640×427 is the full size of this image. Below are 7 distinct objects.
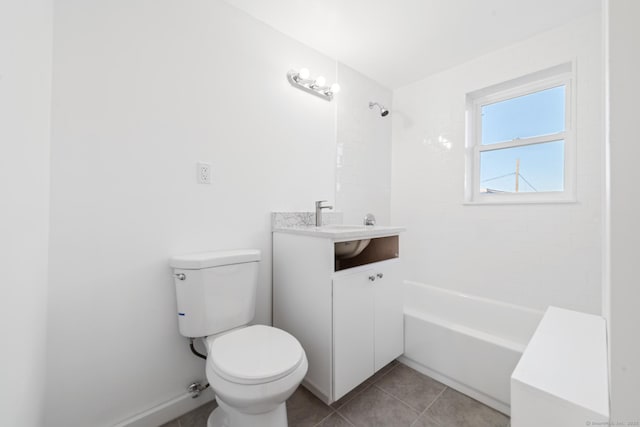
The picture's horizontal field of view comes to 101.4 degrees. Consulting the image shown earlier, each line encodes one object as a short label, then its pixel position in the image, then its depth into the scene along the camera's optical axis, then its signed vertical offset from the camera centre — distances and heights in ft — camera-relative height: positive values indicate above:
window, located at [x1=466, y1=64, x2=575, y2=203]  5.97 +1.93
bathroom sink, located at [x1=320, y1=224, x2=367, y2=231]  6.33 -0.29
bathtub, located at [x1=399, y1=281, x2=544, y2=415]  4.71 -2.61
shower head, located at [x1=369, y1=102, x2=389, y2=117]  7.43 +3.13
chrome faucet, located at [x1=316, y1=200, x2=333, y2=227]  6.06 +0.05
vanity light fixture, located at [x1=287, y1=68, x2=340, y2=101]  5.97 +3.12
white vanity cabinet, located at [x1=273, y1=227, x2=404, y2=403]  4.53 -1.75
